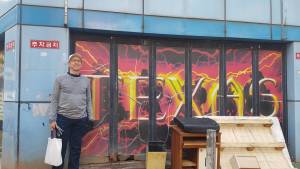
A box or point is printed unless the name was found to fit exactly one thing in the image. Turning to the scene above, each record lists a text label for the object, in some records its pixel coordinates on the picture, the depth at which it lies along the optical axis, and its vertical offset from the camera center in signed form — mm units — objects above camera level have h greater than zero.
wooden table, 6282 -965
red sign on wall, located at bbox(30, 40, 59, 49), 6325 +825
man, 5921 -317
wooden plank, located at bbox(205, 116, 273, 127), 6849 -599
